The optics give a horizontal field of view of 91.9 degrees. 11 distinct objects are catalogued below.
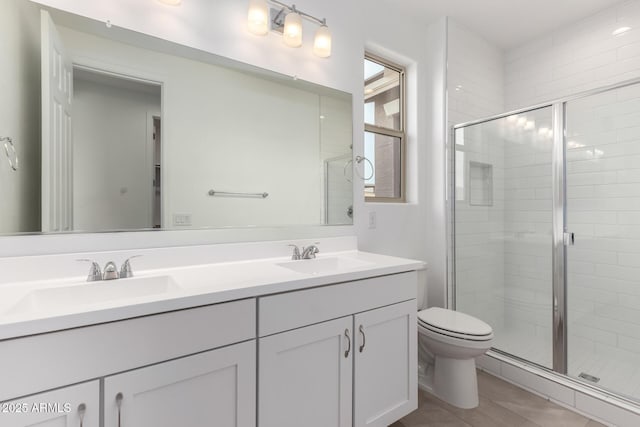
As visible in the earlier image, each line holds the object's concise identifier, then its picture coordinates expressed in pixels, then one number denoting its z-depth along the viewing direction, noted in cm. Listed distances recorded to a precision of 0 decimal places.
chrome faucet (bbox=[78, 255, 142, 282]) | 113
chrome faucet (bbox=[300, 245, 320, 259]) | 165
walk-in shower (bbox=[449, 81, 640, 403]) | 195
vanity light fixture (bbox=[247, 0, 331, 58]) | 153
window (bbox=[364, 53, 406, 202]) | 216
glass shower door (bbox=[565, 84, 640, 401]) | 194
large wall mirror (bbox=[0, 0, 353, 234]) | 112
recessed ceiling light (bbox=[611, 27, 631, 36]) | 216
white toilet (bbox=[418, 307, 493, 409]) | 167
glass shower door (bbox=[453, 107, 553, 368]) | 225
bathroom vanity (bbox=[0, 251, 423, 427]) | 74
